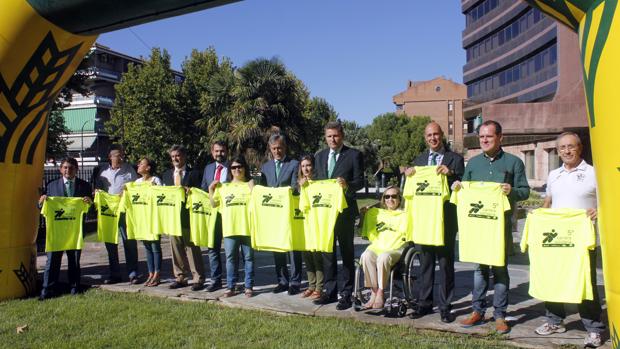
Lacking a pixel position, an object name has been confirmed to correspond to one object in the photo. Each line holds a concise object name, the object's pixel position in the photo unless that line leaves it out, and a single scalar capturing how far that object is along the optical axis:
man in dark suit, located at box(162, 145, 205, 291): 7.48
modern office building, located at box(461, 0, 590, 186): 19.59
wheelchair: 5.91
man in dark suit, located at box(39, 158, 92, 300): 7.27
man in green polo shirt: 5.41
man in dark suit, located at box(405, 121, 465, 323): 5.77
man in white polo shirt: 4.98
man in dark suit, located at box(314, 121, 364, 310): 6.42
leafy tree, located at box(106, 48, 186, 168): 32.16
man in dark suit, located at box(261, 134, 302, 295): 7.02
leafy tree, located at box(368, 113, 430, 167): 59.03
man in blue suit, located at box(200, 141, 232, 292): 7.31
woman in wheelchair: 5.95
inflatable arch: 5.64
